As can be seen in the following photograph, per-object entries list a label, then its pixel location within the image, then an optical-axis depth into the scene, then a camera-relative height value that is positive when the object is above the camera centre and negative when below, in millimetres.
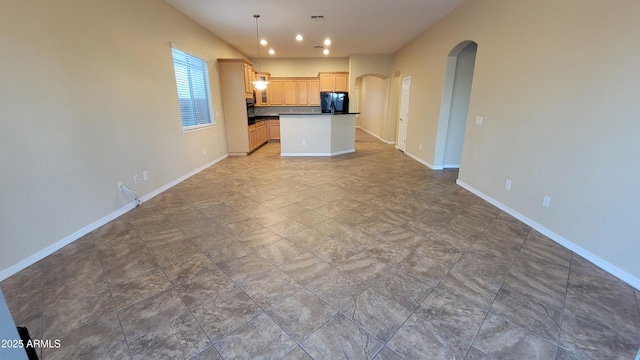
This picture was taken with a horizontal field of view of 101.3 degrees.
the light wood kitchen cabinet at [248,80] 6525 +627
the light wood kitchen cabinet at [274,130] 9125 -844
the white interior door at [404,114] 6797 -265
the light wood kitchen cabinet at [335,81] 8883 +775
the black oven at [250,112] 7104 -188
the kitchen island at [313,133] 6473 -685
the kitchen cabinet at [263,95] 8719 +331
